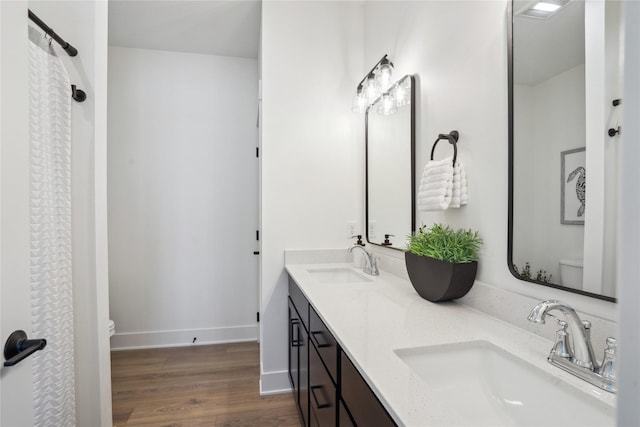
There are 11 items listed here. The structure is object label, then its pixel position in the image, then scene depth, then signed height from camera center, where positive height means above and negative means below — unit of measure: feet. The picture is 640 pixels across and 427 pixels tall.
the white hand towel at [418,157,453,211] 4.34 +0.32
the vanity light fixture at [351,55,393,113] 6.21 +2.55
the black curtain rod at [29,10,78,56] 3.71 +2.16
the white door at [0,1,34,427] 2.51 +0.02
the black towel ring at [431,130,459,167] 4.46 +1.00
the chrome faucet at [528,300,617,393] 2.27 -1.11
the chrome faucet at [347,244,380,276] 6.46 -1.17
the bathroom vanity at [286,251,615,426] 2.18 -1.30
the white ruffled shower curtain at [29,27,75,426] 3.68 -0.29
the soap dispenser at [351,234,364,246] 7.64 -0.76
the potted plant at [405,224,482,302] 3.97 -0.68
